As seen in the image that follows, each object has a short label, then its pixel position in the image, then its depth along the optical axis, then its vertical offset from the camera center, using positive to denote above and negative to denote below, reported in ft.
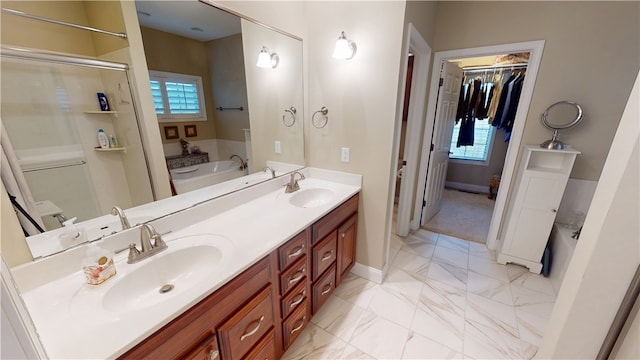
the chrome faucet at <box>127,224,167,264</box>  3.19 -1.80
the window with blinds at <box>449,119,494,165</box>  13.57 -1.70
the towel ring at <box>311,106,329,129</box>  6.38 +0.00
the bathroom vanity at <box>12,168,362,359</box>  2.27 -1.95
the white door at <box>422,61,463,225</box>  8.30 -0.64
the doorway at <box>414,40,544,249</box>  6.84 -0.09
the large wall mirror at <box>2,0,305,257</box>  2.83 -0.07
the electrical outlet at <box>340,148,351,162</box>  6.33 -1.00
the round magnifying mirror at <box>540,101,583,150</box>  6.51 -0.03
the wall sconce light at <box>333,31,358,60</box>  5.35 +1.52
